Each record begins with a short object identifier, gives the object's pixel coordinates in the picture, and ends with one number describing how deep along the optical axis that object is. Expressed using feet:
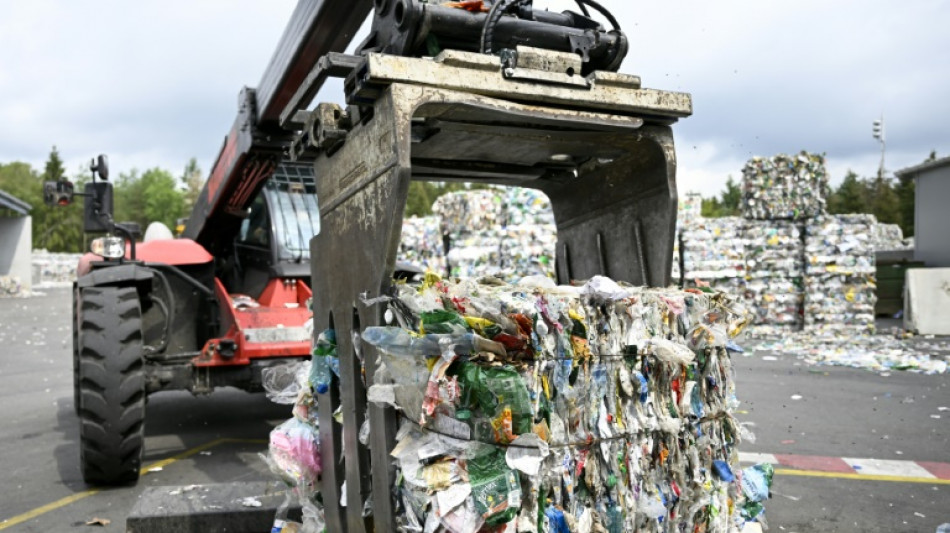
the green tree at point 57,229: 214.90
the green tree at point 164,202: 250.98
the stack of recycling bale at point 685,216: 48.74
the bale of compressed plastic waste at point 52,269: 127.54
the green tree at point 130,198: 264.11
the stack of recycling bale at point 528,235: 45.16
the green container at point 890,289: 64.80
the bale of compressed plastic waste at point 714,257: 48.44
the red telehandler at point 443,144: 7.86
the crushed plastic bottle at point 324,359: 9.82
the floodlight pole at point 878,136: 162.73
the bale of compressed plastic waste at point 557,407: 7.16
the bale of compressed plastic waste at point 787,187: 48.29
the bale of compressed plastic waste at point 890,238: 113.67
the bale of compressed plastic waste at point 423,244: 49.90
